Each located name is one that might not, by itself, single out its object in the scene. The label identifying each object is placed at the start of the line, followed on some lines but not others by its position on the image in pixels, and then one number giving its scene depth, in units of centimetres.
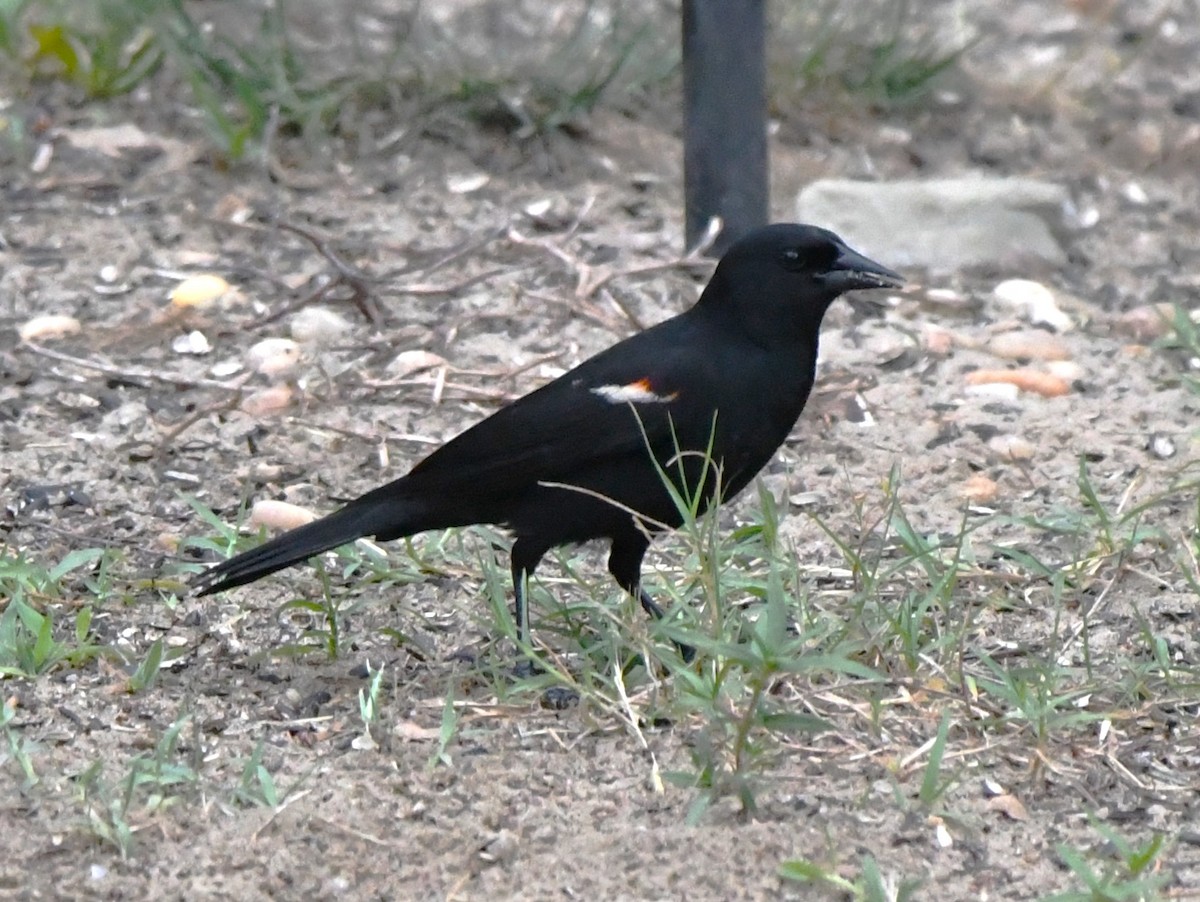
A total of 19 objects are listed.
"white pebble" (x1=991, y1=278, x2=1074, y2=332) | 1049
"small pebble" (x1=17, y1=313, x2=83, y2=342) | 1012
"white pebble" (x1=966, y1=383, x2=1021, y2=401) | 959
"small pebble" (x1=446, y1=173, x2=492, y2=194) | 1175
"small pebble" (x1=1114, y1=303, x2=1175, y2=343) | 1027
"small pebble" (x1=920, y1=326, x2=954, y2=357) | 1008
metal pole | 1023
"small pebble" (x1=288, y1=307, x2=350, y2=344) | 1012
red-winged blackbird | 707
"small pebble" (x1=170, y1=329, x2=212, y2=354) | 1006
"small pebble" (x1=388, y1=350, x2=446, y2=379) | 964
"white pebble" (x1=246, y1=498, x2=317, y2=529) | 831
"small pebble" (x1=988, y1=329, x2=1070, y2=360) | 1005
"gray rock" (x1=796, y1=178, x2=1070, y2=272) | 1112
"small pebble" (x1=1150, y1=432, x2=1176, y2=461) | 896
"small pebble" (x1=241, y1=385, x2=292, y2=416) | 942
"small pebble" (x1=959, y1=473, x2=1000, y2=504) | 862
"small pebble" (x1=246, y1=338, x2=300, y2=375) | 978
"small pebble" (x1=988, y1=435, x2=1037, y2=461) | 901
